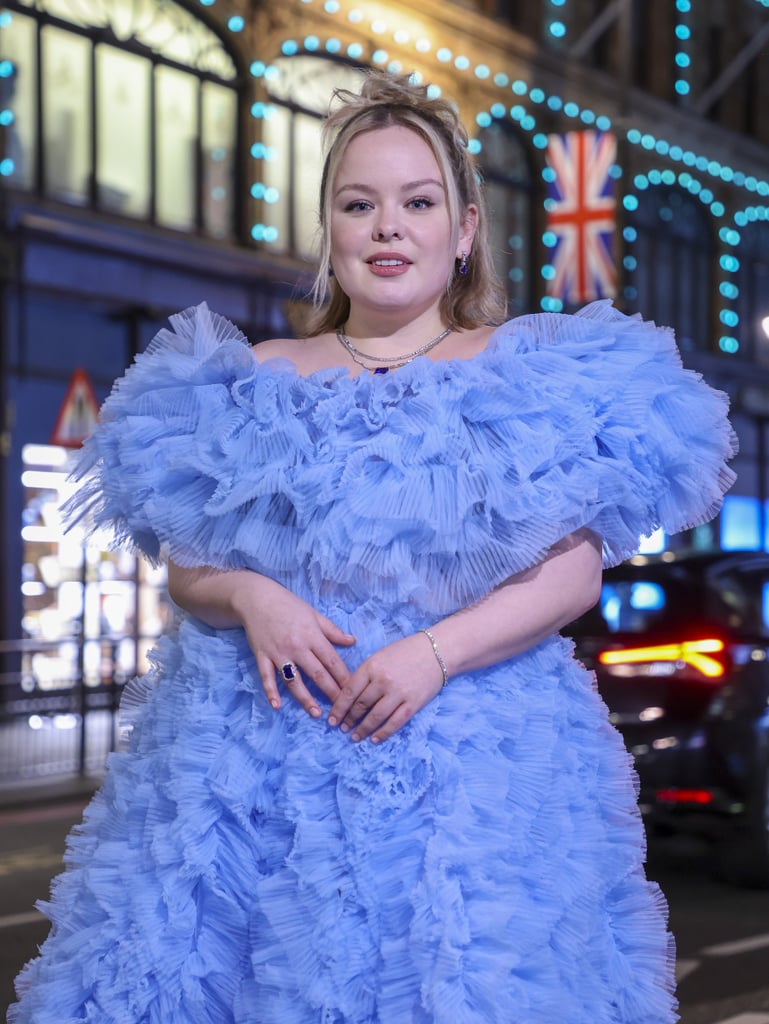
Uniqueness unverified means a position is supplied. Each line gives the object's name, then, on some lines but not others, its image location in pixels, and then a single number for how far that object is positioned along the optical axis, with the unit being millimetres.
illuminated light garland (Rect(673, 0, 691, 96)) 28859
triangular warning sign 11406
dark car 7152
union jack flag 18734
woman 2168
